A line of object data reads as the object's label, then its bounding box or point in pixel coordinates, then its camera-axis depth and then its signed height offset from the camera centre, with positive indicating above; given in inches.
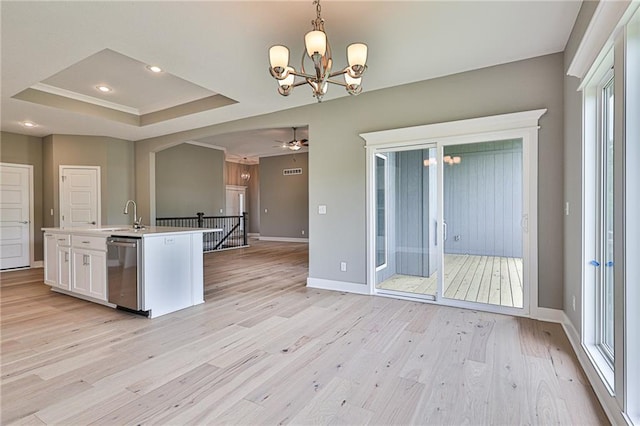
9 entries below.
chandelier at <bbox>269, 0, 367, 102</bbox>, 92.4 +46.5
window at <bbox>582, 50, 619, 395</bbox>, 90.7 -2.3
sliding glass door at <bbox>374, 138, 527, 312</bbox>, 145.7 -6.6
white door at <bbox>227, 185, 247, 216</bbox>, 527.1 +19.6
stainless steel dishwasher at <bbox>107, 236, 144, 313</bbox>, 139.2 -27.4
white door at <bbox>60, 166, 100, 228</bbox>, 266.1 +13.5
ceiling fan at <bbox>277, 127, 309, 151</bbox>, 316.5 +69.5
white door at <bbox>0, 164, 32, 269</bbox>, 249.4 -2.1
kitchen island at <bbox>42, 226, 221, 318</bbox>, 140.0 -26.4
